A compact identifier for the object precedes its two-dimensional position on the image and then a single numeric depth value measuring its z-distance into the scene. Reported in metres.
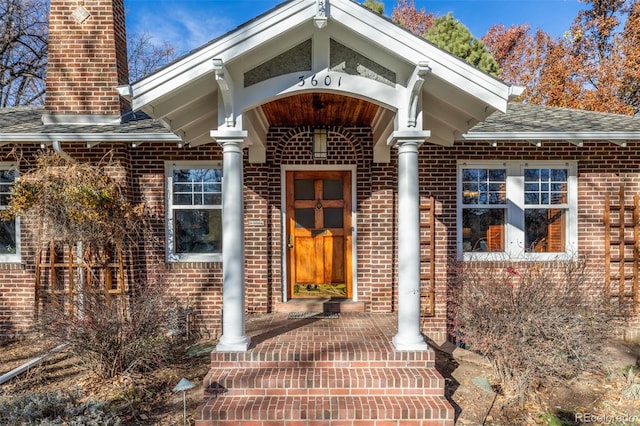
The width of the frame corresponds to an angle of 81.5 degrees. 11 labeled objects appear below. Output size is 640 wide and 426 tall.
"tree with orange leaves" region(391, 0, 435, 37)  18.77
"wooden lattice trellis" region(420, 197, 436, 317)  5.98
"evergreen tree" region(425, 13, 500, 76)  15.02
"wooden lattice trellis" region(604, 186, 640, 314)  6.00
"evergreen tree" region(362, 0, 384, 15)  15.12
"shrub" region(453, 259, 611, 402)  4.07
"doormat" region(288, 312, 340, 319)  5.49
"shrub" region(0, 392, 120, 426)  3.38
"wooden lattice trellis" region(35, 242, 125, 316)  5.65
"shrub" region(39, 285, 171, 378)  4.35
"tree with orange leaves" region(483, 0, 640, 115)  12.98
